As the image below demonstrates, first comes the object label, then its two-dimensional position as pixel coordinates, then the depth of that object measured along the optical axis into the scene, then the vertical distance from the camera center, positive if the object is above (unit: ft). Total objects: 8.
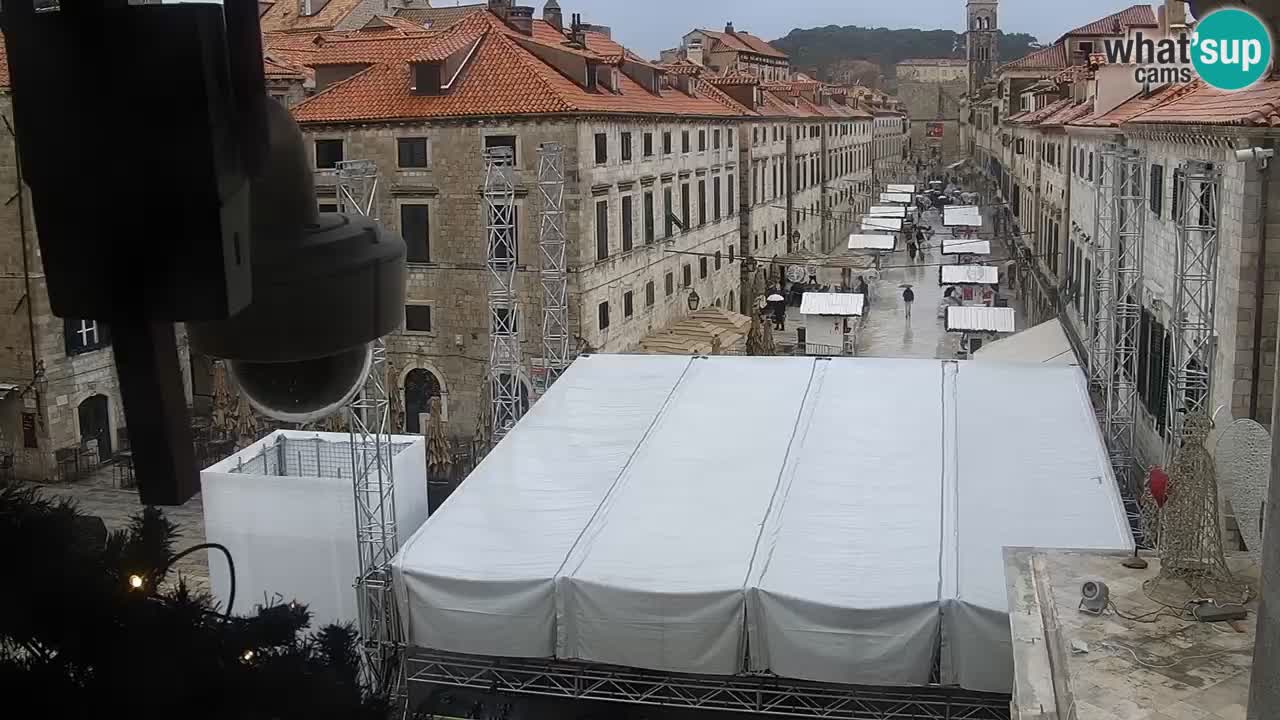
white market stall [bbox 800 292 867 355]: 96.37 -13.60
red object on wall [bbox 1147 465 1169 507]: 28.68 -8.11
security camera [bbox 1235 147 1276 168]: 34.73 -0.27
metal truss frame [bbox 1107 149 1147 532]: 50.19 -7.67
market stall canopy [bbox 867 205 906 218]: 165.19 -7.37
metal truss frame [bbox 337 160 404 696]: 39.34 -11.25
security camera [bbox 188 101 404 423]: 4.70 -0.39
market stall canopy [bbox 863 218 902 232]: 153.83 -8.42
